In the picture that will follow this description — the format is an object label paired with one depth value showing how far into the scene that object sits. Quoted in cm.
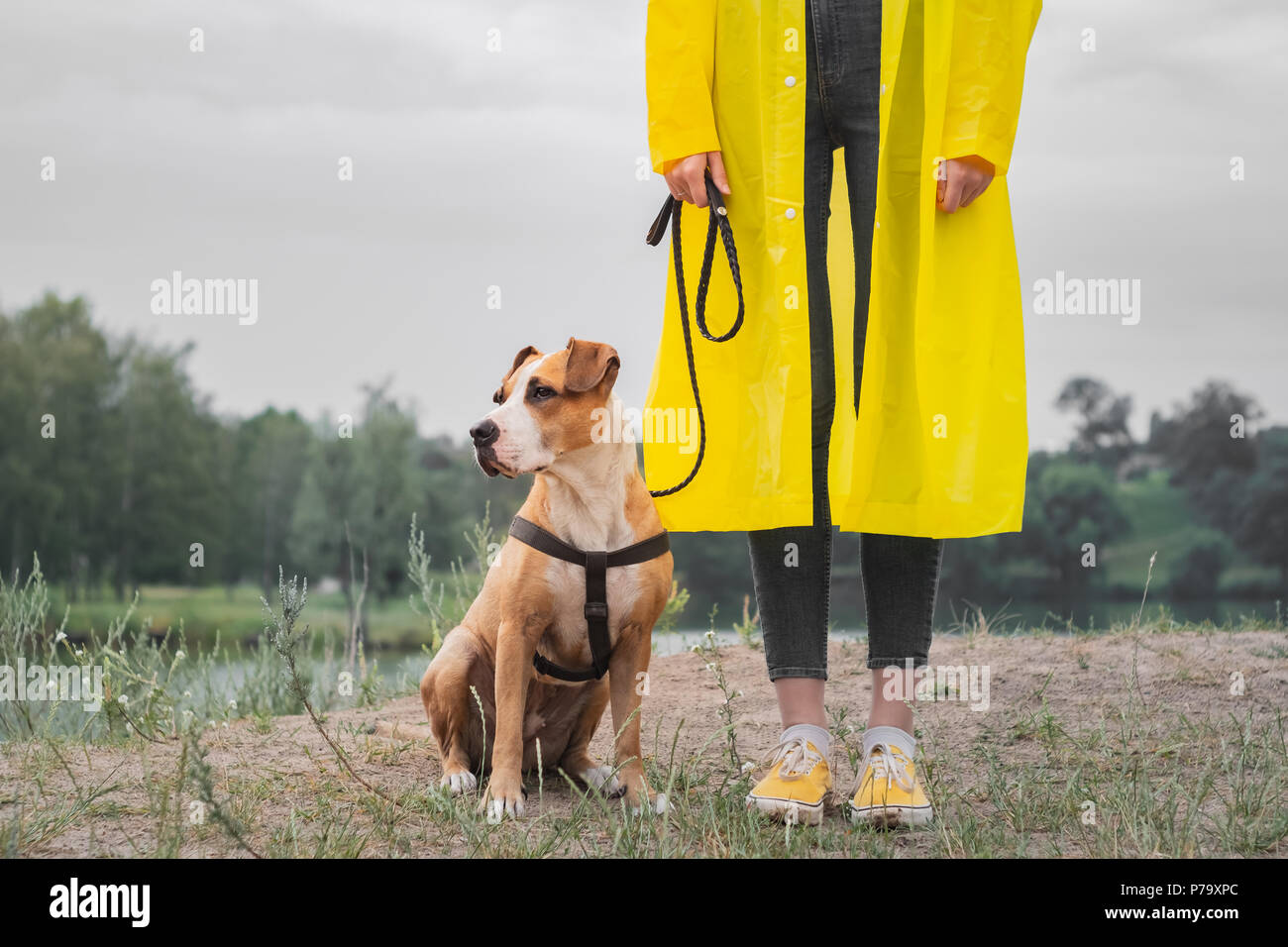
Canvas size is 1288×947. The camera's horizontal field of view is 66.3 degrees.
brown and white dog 279
